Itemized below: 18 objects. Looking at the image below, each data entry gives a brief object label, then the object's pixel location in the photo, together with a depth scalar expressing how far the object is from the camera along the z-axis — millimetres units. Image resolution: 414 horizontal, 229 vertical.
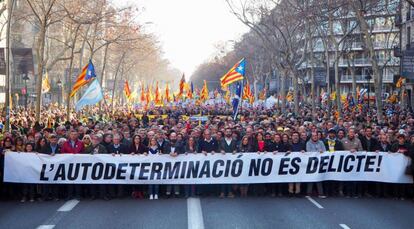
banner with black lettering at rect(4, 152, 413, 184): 13766
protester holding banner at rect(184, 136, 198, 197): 14258
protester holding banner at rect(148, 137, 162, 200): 14133
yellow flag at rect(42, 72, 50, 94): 39812
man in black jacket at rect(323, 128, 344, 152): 14547
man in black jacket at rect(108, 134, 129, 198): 14078
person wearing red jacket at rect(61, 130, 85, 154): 14109
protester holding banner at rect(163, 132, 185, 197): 14211
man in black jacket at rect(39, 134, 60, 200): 13938
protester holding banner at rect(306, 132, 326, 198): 14320
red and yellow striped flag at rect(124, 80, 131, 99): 44719
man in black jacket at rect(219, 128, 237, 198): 14375
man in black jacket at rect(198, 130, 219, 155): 14612
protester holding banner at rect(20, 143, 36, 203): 13867
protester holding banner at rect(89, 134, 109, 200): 14008
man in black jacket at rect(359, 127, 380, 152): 14844
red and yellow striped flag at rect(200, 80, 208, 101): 47719
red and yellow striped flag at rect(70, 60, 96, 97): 25359
